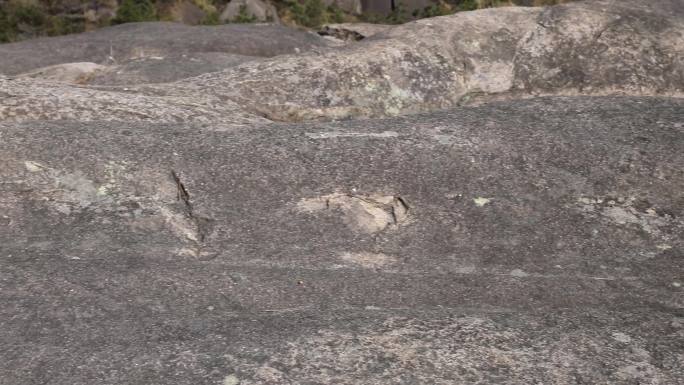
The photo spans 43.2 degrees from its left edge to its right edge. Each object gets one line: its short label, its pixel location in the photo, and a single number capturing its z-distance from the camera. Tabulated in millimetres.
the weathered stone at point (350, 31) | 21578
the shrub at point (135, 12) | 29969
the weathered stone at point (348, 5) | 33459
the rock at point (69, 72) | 15359
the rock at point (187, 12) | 31022
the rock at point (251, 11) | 29838
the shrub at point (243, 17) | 28391
